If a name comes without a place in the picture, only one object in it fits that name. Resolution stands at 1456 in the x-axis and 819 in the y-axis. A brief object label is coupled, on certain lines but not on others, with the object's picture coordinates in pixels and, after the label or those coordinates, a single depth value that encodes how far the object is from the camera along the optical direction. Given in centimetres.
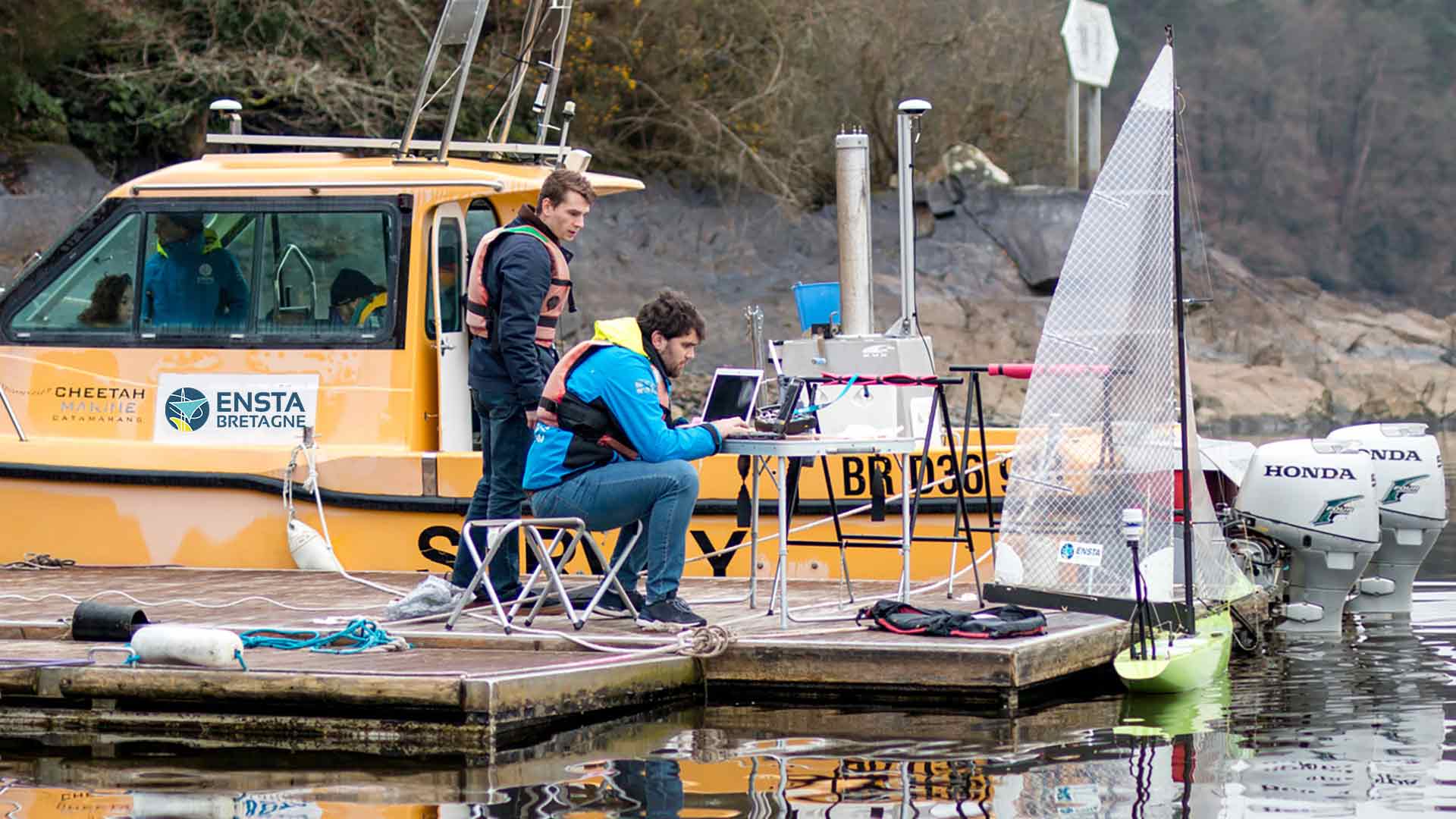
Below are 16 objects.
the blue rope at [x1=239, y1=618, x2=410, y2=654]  1442
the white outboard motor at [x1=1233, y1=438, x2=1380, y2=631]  1795
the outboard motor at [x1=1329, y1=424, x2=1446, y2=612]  1903
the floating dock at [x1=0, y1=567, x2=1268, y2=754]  1320
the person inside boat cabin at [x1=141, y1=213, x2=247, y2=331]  1858
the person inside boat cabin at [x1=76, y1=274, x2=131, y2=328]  1875
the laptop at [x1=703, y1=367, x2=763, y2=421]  1533
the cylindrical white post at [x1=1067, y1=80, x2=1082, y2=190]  4528
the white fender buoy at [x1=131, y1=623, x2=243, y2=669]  1366
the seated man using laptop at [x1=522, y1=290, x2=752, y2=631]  1413
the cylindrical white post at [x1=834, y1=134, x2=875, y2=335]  1877
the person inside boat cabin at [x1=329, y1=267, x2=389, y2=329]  1845
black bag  1452
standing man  1511
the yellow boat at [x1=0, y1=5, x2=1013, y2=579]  1831
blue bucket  1769
